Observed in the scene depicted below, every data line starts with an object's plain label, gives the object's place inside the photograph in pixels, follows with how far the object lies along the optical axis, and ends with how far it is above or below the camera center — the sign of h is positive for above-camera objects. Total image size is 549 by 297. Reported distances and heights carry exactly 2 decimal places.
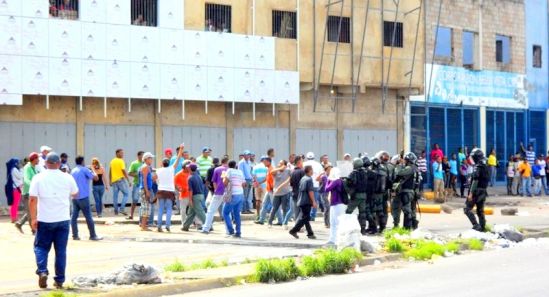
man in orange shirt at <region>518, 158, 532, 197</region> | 40.56 -1.61
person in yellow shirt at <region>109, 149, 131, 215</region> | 27.92 -1.14
